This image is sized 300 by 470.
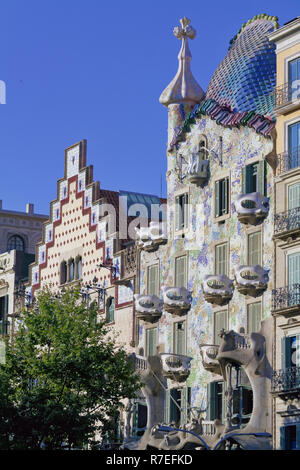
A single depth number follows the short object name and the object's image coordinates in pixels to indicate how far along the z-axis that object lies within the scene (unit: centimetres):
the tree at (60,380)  5281
